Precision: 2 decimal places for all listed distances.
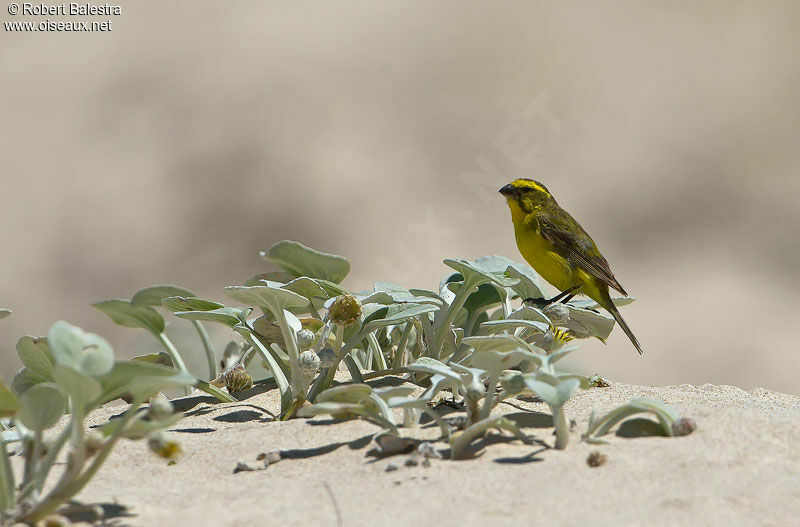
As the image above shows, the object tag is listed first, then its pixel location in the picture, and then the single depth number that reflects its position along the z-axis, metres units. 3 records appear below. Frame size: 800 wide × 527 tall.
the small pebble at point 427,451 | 4.86
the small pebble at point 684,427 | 5.02
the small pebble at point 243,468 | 5.00
